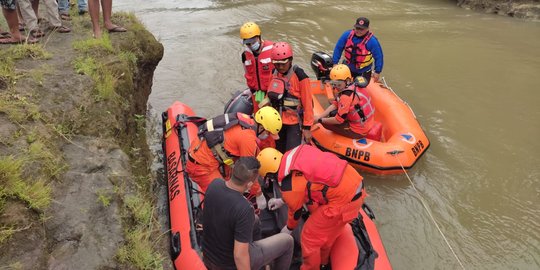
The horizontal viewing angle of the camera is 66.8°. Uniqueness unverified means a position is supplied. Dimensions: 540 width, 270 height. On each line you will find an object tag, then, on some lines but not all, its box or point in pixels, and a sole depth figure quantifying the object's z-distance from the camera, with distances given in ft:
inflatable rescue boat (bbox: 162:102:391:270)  11.44
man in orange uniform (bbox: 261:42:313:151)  14.57
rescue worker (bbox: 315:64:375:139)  16.78
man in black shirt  8.28
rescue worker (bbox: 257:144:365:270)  10.38
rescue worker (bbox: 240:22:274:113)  15.94
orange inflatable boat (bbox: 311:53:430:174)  17.29
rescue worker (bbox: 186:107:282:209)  12.22
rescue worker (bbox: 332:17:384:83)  19.75
